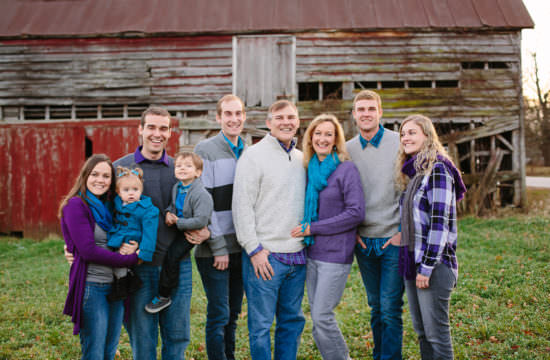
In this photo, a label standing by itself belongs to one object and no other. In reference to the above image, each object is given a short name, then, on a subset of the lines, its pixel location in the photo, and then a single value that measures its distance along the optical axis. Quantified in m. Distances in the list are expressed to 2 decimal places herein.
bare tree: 27.94
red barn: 11.27
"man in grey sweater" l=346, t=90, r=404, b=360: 3.35
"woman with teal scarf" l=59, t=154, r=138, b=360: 2.67
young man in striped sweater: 3.38
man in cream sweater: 3.14
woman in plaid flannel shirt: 2.84
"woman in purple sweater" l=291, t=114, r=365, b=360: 3.10
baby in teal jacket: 2.83
